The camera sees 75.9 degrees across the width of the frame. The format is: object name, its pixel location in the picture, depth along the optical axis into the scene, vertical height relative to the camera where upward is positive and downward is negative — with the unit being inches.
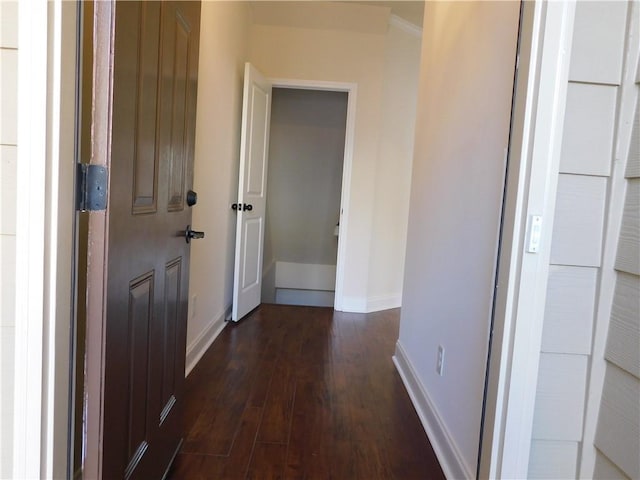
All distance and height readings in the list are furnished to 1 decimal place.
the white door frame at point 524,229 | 37.7 -2.5
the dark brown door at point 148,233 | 38.0 -5.6
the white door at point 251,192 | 131.3 -1.1
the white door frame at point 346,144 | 152.1 +19.0
